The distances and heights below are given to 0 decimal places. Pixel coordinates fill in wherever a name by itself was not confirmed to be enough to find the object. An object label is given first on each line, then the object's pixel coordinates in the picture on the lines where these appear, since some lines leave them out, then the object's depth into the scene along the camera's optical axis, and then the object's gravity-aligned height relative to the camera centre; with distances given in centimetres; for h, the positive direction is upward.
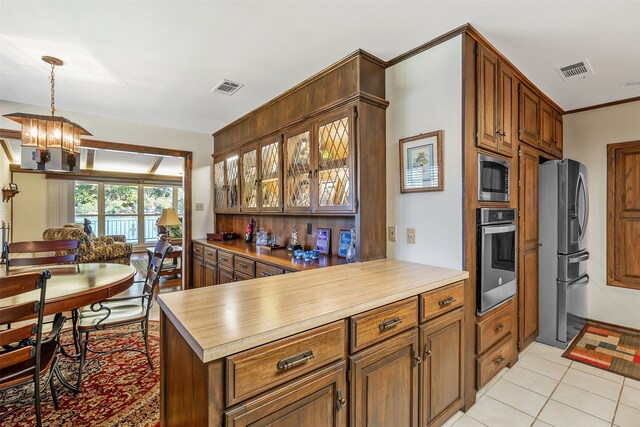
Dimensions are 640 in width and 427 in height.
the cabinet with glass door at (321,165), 237 +42
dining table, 192 -51
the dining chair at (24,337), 142 -60
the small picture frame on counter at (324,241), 291 -27
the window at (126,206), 870 +23
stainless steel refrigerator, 290 -35
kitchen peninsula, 100 -55
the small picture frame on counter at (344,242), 268 -27
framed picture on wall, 209 +35
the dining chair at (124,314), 223 -80
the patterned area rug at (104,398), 187 -126
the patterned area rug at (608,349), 259 -131
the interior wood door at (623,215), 322 -4
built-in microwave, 212 +24
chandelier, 249 +63
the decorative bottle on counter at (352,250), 242 -30
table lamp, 537 -10
